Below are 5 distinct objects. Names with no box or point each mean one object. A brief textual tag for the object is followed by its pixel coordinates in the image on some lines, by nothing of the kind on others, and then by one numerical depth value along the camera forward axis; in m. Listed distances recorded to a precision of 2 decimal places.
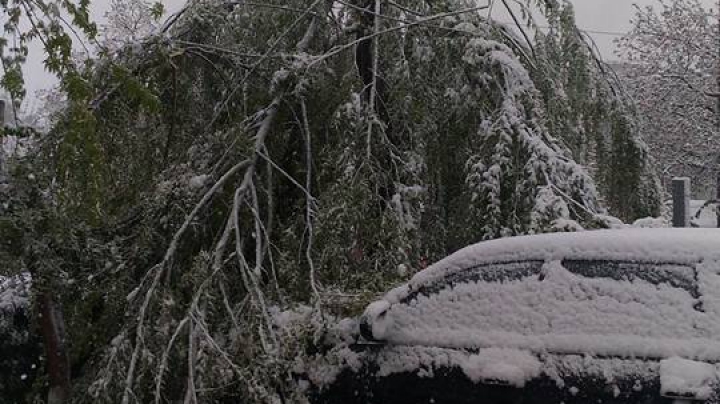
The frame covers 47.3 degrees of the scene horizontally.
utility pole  17.25
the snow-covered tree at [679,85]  19.62
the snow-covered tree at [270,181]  4.77
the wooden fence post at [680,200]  9.64
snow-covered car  3.36
